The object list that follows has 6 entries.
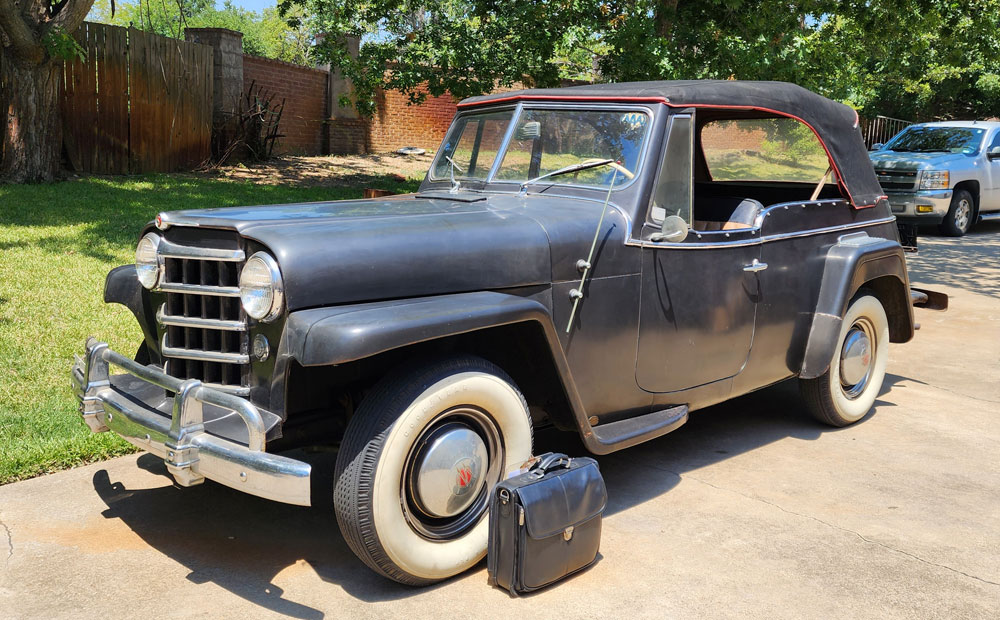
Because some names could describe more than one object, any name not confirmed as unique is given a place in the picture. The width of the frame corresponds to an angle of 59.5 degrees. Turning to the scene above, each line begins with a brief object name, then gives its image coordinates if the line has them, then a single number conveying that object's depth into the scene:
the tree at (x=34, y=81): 10.52
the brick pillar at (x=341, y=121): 17.97
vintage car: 2.95
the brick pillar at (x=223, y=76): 14.49
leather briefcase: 3.04
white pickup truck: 13.36
